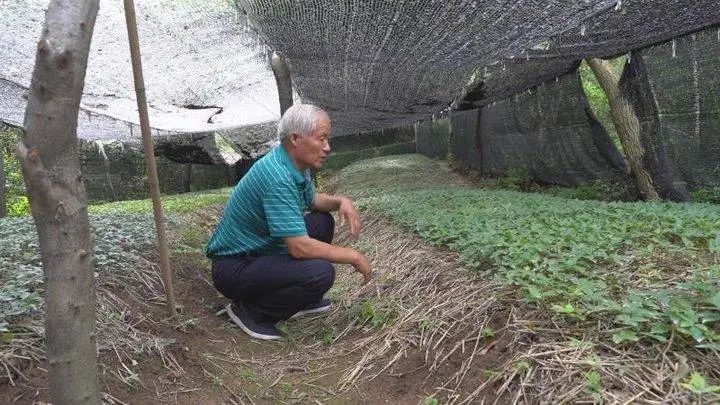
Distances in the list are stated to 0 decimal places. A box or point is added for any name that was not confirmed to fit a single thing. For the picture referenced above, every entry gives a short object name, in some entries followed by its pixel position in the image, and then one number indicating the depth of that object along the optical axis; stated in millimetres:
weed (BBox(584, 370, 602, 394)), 1370
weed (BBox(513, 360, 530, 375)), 1555
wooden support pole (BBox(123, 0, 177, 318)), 2141
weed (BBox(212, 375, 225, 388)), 2006
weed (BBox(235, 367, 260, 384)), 2139
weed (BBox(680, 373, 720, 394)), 1231
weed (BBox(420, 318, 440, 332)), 2094
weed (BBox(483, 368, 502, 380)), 1621
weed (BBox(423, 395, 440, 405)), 1676
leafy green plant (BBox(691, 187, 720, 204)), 4059
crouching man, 2324
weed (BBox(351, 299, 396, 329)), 2488
